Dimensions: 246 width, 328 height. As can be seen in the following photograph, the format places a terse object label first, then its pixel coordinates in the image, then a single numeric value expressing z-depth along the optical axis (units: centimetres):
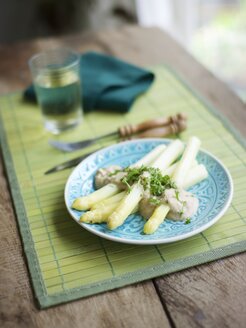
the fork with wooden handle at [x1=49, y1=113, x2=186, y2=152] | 99
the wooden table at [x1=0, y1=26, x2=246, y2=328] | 60
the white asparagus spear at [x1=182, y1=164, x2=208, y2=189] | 79
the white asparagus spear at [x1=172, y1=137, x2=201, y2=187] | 78
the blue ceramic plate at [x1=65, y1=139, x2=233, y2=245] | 69
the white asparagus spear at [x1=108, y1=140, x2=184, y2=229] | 70
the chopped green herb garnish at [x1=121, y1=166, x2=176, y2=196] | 73
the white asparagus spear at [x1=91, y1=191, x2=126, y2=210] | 74
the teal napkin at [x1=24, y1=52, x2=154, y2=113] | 112
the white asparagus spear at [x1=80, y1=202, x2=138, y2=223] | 71
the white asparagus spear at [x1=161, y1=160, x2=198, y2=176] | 80
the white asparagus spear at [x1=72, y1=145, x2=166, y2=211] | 75
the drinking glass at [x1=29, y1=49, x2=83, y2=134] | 105
